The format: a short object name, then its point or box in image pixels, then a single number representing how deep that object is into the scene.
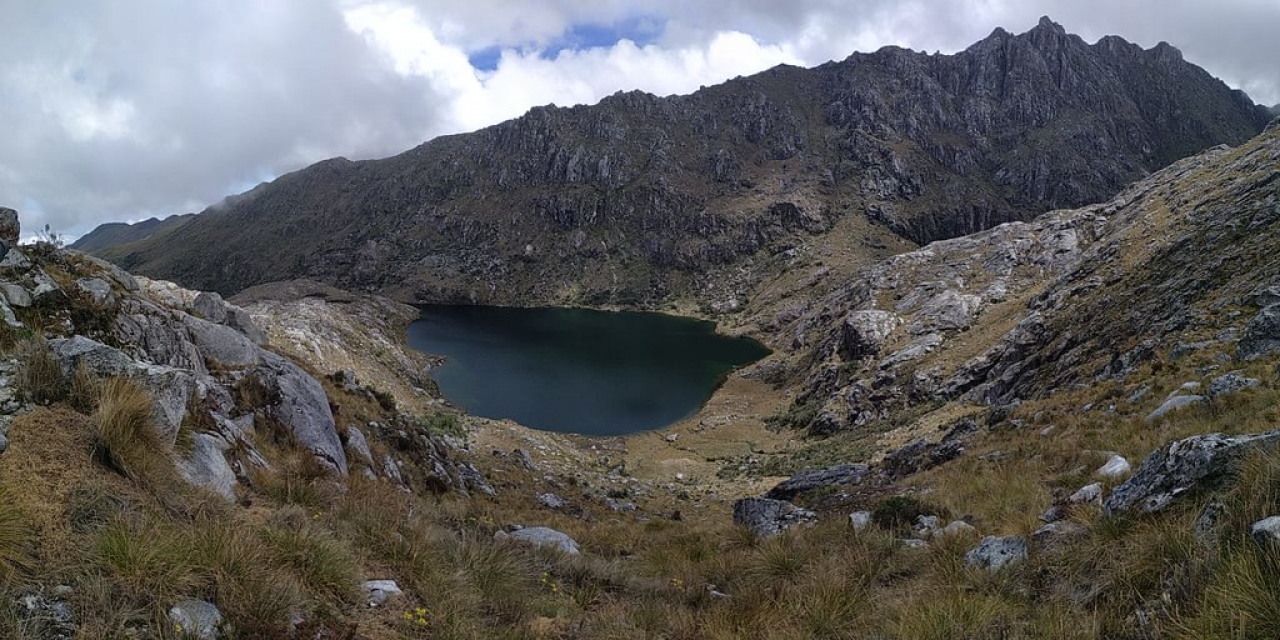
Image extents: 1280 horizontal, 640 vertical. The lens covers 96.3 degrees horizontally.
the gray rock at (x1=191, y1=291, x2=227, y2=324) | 15.86
